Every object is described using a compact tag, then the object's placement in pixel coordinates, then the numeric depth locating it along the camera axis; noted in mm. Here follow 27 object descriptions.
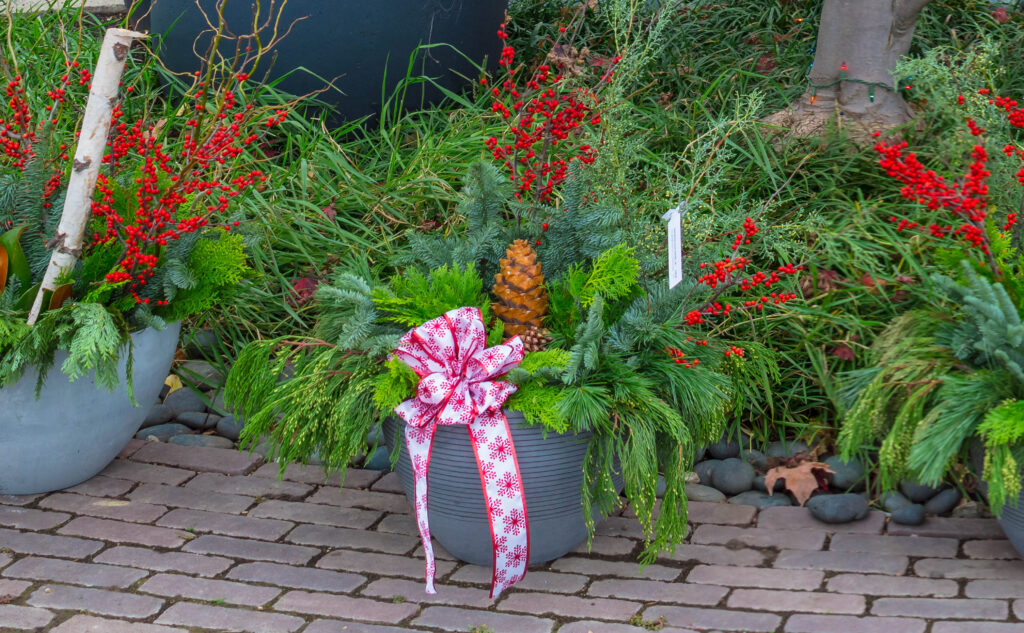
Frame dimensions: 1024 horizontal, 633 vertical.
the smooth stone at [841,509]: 3000
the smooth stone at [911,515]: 2977
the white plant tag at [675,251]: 2506
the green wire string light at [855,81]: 4293
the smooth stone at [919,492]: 3104
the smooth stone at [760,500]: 3166
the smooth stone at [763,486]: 3248
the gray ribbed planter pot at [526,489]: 2586
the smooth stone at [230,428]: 3676
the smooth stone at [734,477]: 3244
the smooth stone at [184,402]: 3828
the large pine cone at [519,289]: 2715
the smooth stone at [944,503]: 3047
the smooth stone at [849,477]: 3191
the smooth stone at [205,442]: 3611
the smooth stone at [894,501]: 3070
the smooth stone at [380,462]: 3443
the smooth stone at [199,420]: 3750
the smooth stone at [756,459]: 3355
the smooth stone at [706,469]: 3322
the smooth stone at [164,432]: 3665
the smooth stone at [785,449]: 3355
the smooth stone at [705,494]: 3221
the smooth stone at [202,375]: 3834
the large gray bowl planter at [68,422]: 3004
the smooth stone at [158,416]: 3750
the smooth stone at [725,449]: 3400
